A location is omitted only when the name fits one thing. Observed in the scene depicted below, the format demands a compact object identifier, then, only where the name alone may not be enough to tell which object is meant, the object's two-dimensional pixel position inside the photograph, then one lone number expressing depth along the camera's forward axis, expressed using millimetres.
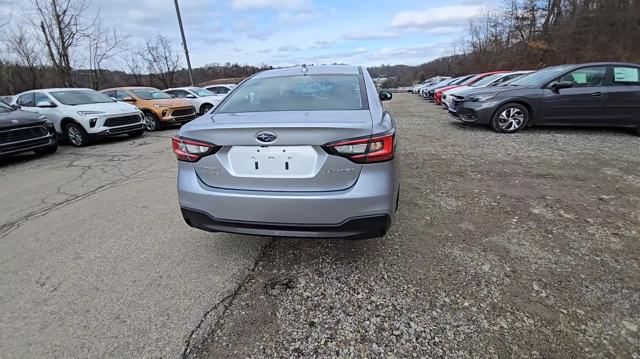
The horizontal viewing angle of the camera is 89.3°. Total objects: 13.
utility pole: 17891
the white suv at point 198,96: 13531
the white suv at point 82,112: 8188
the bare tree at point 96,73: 23225
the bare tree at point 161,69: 29298
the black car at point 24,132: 6375
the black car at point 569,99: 6793
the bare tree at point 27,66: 21417
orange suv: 10820
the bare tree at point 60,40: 18438
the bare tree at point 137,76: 29719
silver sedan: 2053
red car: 14751
